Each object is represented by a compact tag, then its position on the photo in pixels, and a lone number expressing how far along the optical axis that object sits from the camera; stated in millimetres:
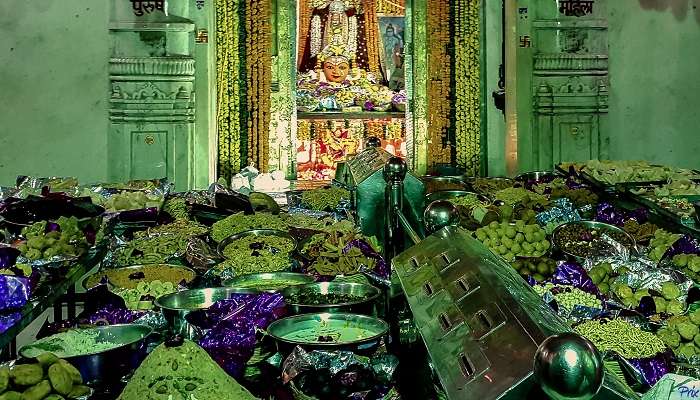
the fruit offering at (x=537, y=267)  2764
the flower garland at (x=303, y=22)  7055
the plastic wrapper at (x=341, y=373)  1634
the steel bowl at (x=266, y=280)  2619
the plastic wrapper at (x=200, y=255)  2975
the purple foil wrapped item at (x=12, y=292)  2340
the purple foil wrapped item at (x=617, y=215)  3682
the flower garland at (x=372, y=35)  7098
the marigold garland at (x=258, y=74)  6281
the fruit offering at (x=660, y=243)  3033
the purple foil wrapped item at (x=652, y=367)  1980
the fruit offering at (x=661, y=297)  2383
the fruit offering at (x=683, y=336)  2152
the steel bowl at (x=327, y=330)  1804
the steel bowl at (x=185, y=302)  2092
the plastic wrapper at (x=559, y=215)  3541
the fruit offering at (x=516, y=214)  3377
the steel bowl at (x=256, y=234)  3303
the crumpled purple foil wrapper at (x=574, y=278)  2535
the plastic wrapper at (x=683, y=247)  2963
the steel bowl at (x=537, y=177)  5010
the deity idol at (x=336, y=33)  7086
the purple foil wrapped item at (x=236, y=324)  1921
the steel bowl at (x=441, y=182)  4770
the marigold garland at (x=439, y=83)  6559
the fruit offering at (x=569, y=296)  2373
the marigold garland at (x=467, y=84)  6590
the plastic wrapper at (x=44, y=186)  4197
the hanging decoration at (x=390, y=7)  7059
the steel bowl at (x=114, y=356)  1772
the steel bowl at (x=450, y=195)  4371
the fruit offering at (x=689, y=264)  2762
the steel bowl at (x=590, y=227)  3075
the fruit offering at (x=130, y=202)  3922
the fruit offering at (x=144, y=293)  2424
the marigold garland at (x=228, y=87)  6227
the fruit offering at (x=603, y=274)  2686
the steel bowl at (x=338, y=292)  2137
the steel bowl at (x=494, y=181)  4871
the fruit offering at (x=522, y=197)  3936
